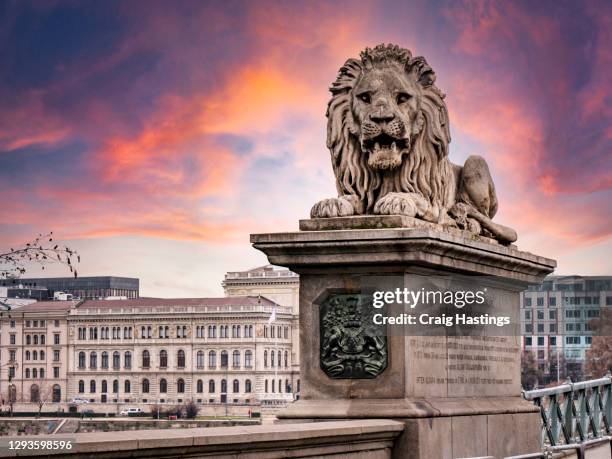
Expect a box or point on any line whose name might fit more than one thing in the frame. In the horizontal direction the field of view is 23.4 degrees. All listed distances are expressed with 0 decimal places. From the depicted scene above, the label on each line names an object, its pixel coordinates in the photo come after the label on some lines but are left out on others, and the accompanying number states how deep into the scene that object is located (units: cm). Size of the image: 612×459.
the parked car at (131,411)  17800
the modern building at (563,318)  15662
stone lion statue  1300
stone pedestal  1202
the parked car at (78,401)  18950
